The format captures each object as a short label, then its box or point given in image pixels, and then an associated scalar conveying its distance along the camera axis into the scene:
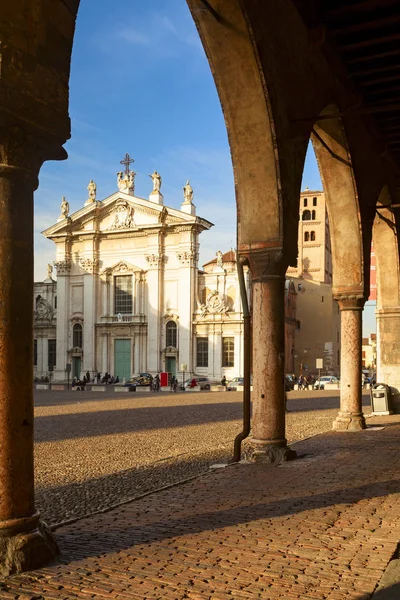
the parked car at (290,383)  40.79
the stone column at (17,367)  4.06
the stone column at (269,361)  8.57
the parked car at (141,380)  44.00
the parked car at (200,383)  43.56
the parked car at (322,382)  44.28
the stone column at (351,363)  12.16
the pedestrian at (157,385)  41.72
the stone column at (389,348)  16.20
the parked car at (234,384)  41.08
